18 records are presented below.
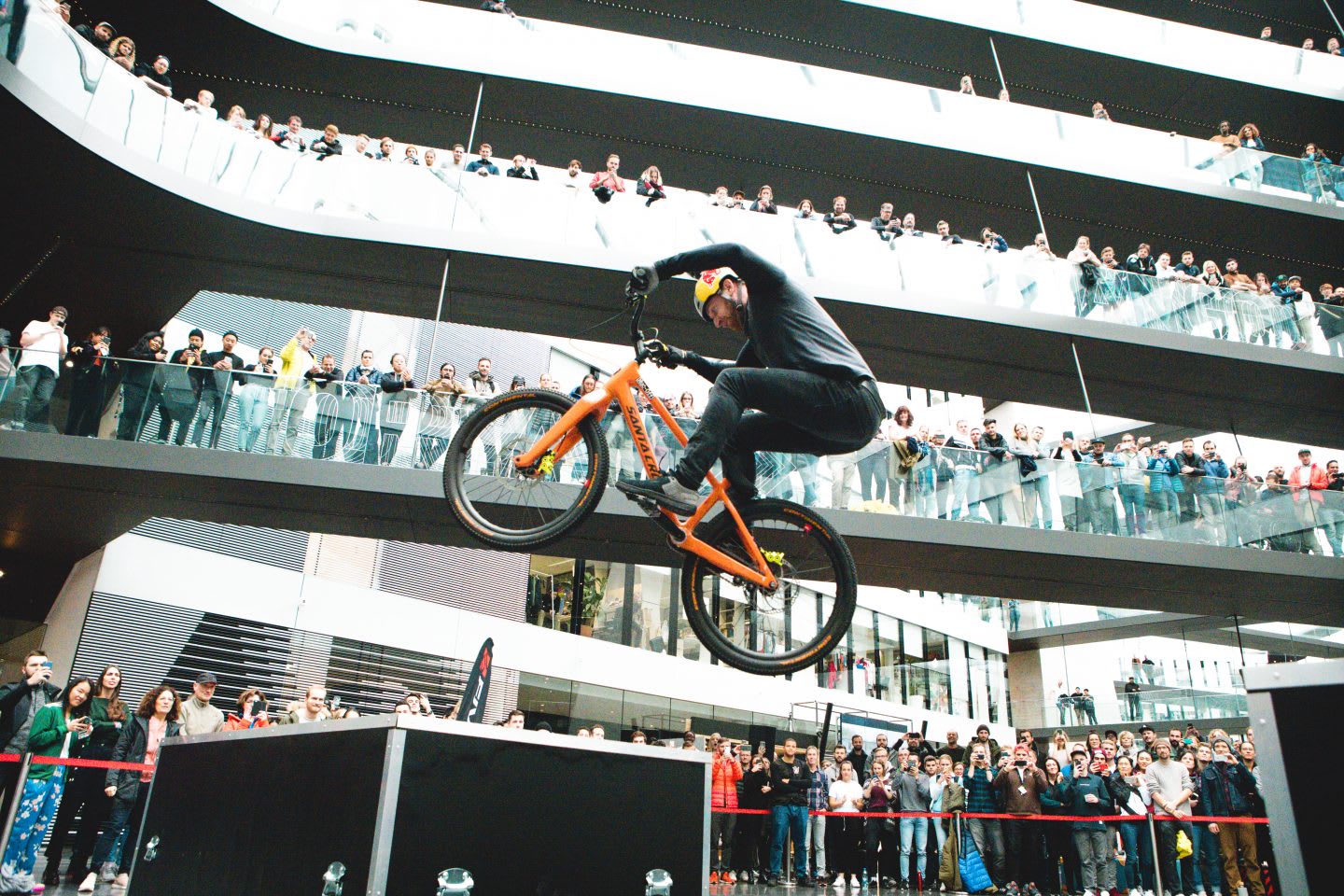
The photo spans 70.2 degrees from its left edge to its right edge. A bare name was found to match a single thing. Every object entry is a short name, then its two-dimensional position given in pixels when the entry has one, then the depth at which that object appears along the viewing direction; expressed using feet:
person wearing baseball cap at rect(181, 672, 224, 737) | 29.71
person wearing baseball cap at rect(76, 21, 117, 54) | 39.19
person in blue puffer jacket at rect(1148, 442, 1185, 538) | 48.26
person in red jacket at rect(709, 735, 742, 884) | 38.40
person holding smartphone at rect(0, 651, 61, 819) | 23.85
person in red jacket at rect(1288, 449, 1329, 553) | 49.60
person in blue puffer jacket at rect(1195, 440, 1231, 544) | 48.62
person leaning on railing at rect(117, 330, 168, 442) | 39.19
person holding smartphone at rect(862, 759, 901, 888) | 38.60
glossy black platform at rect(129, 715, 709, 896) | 11.10
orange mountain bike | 14.99
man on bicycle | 14.05
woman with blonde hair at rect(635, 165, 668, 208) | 48.88
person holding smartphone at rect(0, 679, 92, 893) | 22.03
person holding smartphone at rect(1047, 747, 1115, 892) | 33.91
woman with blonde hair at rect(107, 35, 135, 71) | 40.55
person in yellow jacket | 40.32
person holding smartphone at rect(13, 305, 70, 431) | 36.99
